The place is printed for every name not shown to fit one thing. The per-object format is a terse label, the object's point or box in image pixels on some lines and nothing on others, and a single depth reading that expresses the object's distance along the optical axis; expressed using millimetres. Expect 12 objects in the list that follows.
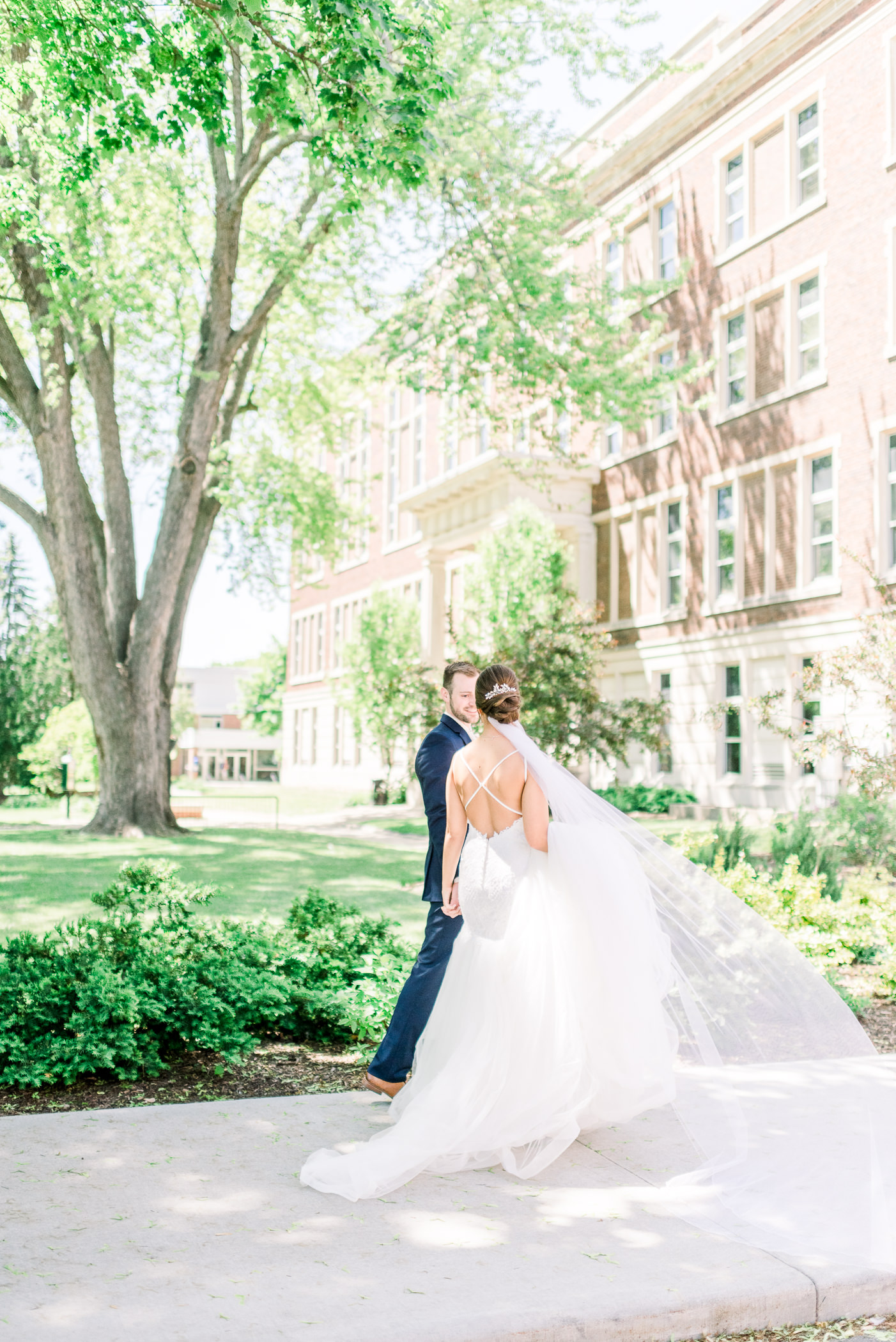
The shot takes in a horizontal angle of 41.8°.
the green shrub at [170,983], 5703
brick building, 23062
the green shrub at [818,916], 8617
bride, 4582
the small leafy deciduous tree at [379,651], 36156
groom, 5379
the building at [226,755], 96094
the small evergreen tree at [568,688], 18484
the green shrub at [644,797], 26500
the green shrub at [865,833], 13953
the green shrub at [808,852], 11008
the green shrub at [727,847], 11320
